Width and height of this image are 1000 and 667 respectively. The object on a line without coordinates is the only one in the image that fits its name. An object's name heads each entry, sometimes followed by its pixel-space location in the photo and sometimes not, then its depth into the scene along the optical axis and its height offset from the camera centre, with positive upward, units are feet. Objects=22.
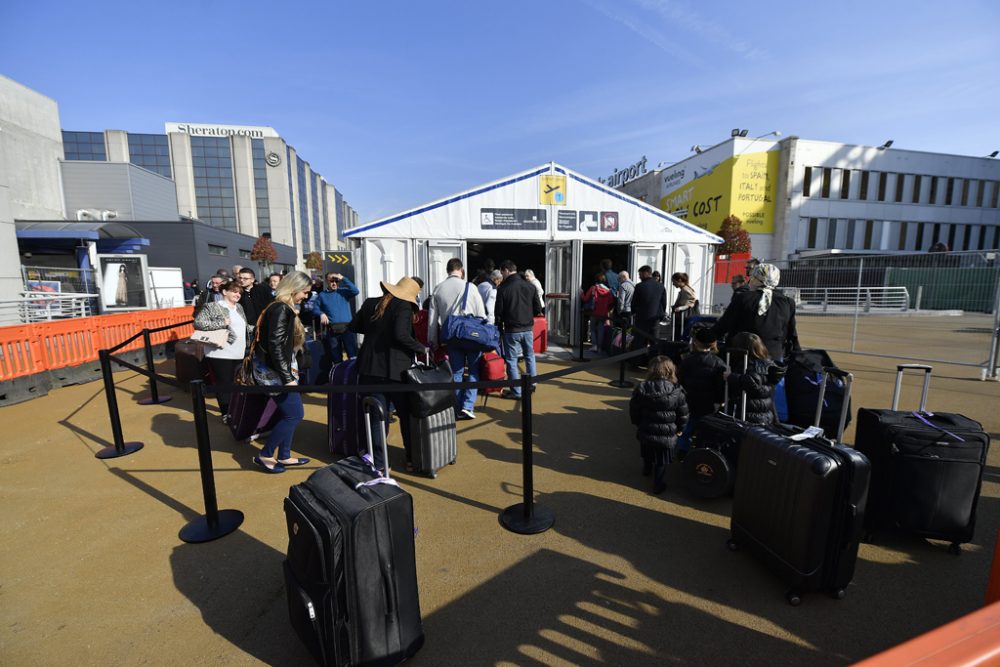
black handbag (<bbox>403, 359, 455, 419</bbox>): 12.23 -3.40
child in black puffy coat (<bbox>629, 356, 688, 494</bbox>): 11.35 -3.63
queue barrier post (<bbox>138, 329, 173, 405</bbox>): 19.26 -5.65
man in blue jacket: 21.38 -2.01
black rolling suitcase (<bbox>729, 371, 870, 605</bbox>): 7.14 -4.05
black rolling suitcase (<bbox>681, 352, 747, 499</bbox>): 10.94 -4.65
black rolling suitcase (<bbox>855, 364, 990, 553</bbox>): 8.49 -3.92
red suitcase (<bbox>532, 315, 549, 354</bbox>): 29.12 -4.12
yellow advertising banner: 105.09 +20.08
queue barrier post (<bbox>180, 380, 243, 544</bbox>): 9.37 -5.43
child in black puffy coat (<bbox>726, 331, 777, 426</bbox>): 11.51 -2.88
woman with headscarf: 14.24 -1.27
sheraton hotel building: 198.39 +48.20
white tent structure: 32.37 +3.16
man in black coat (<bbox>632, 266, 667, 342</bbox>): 23.61 -1.56
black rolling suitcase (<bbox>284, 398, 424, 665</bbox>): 5.95 -4.16
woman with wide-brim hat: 12.77 -2.03
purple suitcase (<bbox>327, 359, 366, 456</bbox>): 13.96 -4.66
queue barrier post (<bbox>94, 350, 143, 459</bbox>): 13.47 -4.94
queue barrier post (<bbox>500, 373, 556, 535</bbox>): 9.52 -5.81
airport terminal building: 104.27 +18.67
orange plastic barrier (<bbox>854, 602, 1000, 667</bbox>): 2.85 -2.56
